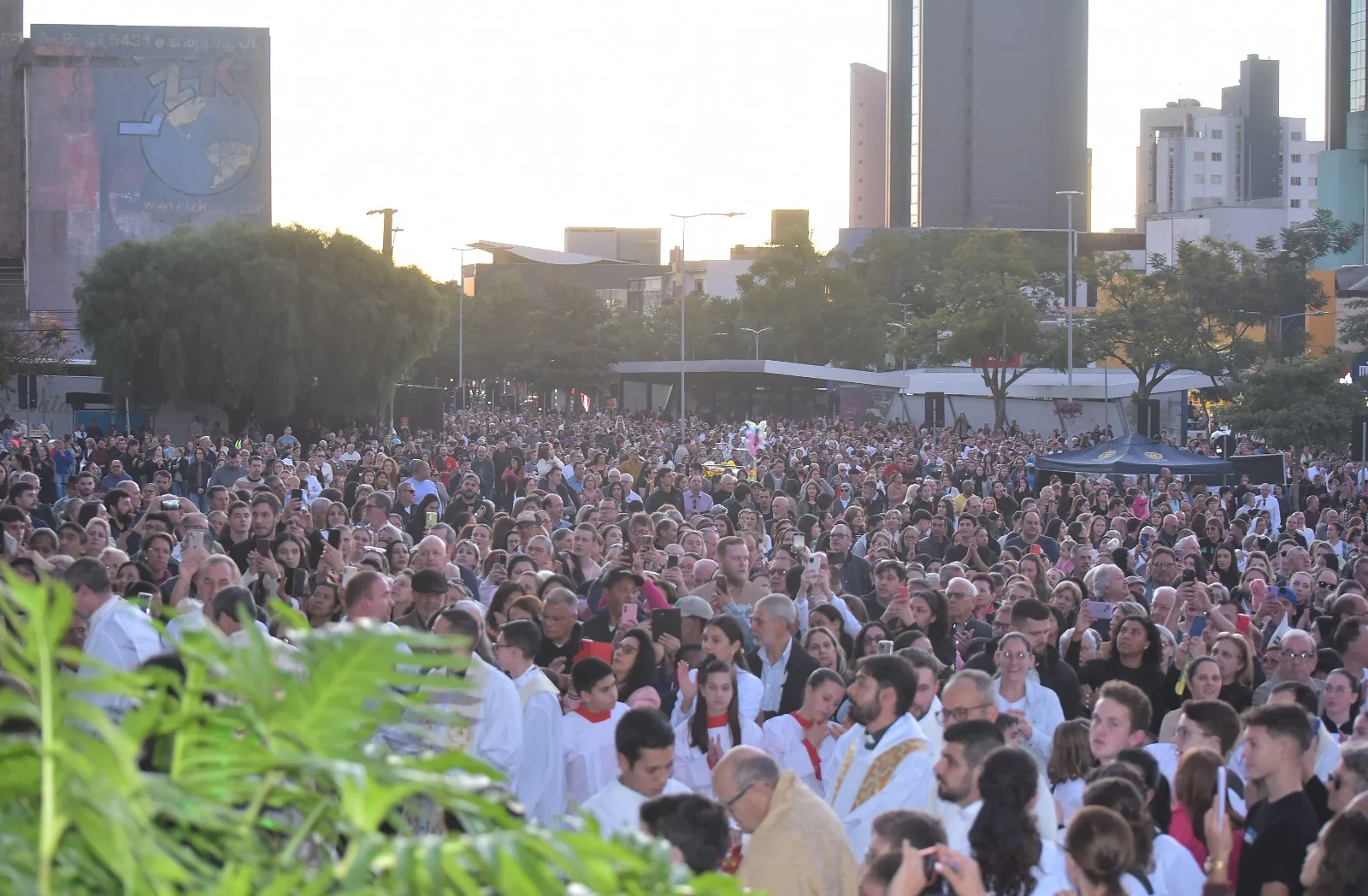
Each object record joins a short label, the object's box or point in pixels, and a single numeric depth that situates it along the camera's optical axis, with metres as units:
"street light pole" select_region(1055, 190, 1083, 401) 52.97
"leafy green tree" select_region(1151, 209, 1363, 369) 55.72
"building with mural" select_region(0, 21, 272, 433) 64.38
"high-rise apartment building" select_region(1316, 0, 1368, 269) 109.38
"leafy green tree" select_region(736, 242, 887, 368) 80.19
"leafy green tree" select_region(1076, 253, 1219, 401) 53.97
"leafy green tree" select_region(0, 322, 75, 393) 46.28
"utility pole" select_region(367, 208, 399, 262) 52.39
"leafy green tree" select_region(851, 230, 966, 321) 95.12
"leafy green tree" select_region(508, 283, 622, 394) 84.69
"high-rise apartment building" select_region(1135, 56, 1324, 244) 172.50
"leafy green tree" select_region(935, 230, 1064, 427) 57.97
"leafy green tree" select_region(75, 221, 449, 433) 46.44
